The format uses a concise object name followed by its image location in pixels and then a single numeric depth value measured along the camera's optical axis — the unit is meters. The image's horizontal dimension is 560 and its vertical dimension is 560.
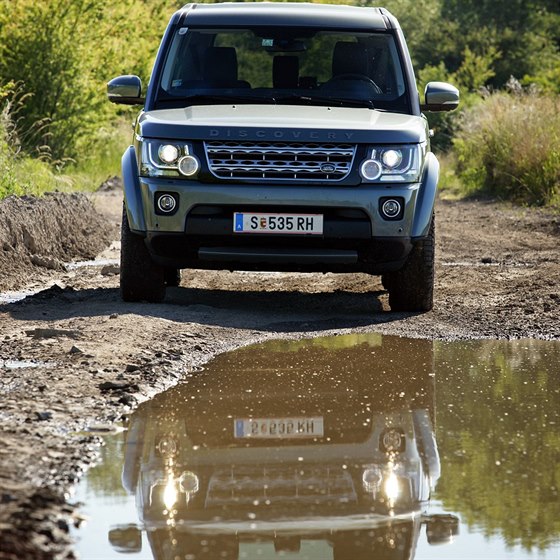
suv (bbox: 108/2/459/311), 17.33
